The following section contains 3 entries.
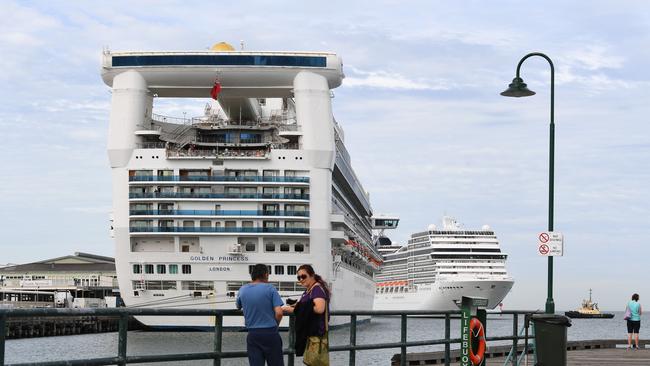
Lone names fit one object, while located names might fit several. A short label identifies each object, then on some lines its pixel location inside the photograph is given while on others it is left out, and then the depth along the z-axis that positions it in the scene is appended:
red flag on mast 66.96
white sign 19.77
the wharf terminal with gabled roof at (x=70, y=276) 128.65
